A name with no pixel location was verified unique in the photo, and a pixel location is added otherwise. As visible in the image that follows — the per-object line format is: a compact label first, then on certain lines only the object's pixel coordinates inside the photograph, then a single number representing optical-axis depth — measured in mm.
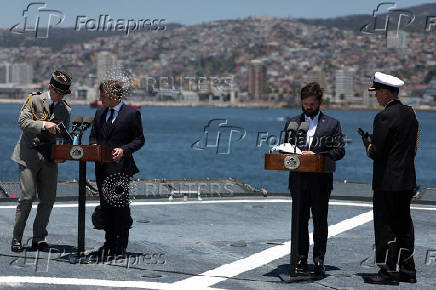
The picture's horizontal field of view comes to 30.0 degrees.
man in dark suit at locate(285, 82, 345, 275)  7777
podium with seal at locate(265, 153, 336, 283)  7309
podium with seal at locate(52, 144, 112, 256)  7852
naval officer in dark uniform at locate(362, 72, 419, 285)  7496
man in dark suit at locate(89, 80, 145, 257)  8281
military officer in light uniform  8422
